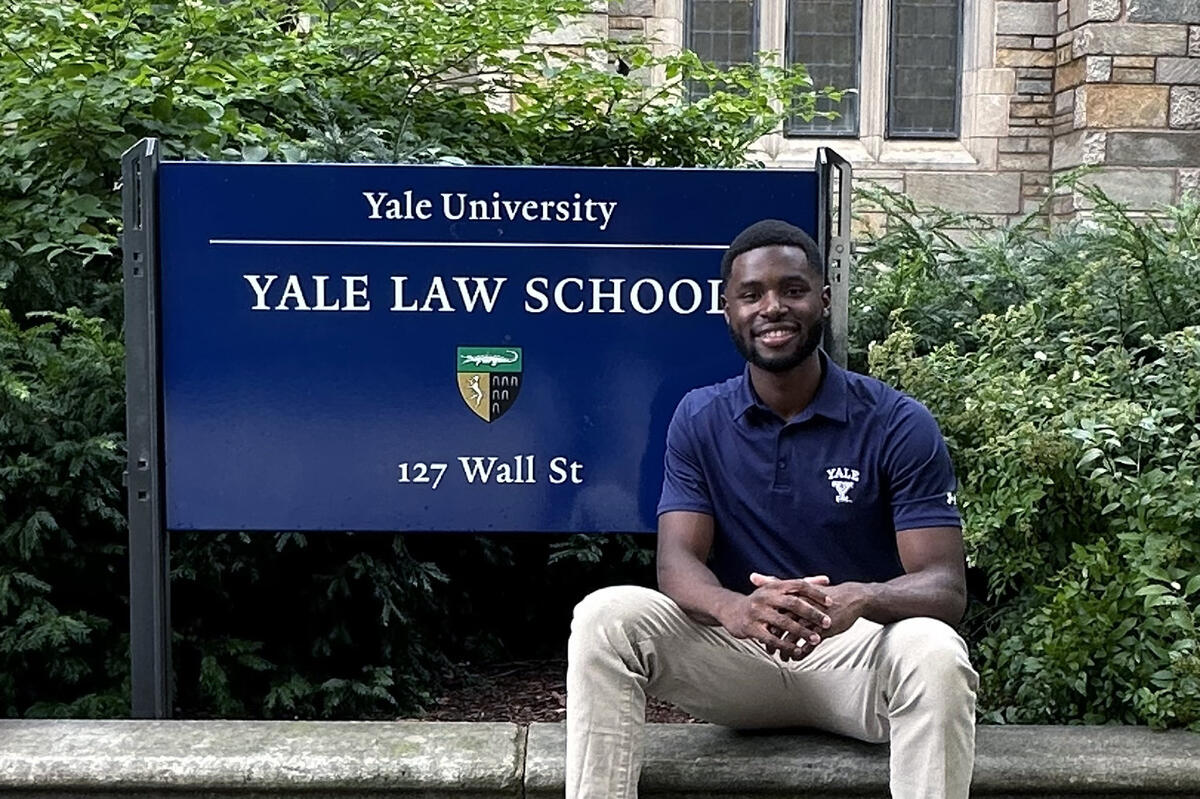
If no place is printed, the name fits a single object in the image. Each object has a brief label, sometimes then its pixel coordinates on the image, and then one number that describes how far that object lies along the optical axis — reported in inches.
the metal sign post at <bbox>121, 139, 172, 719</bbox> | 122.0
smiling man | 100.1
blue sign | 124.5
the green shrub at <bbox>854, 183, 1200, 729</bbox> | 114.7
